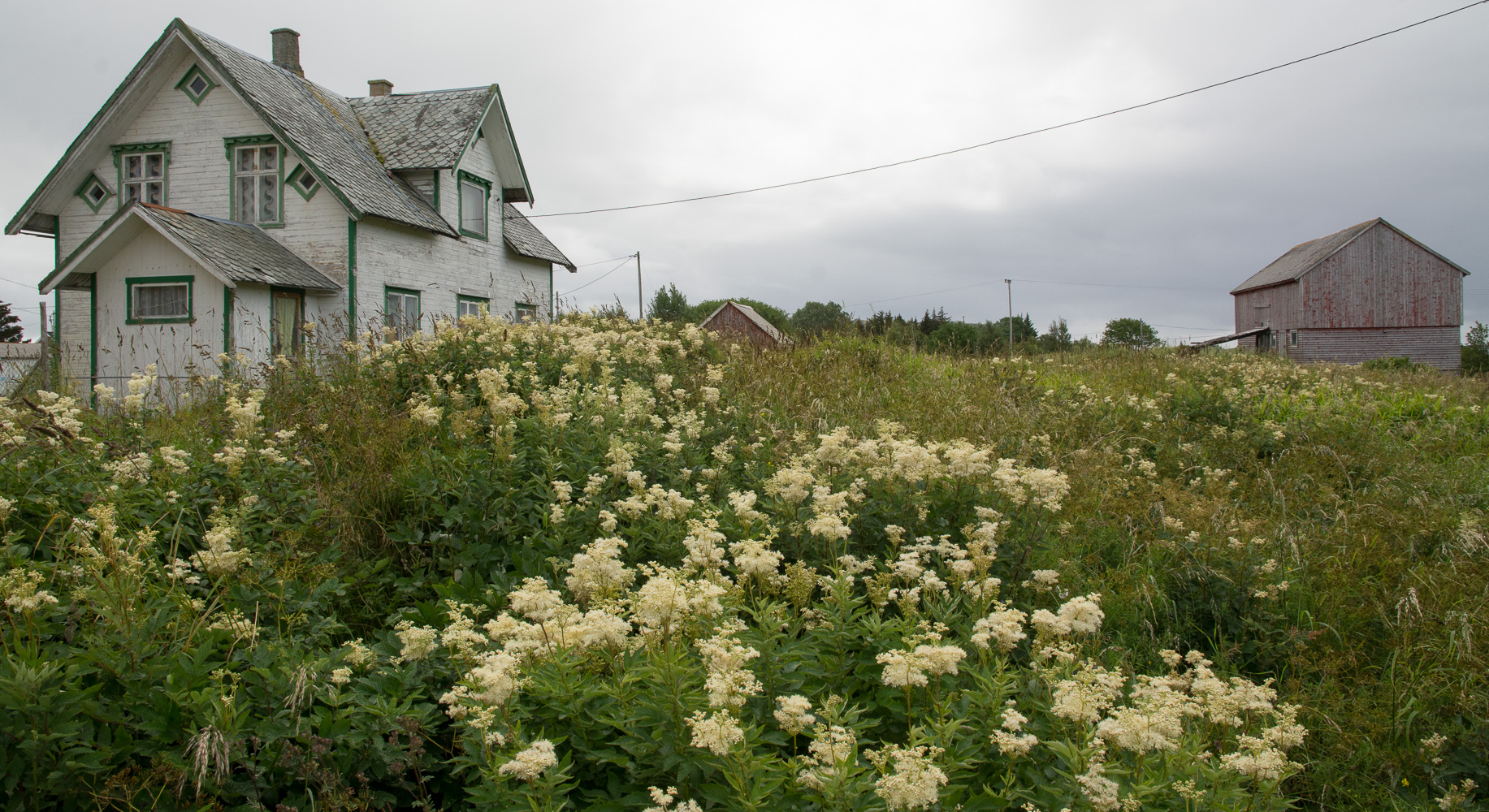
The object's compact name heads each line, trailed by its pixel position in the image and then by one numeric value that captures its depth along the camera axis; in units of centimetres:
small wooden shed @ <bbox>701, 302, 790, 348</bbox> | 4359
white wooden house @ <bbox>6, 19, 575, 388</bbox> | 1454
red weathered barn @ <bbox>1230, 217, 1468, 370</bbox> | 4069
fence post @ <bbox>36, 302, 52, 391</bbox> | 768
